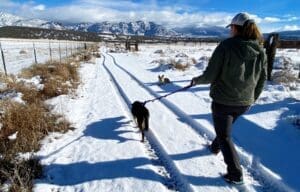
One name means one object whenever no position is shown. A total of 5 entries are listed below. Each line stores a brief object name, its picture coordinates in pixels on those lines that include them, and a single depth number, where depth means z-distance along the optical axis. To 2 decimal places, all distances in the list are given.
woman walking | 2.84
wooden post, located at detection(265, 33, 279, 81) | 8.09
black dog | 4.75
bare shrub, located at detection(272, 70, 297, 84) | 8.33
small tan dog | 9.33
